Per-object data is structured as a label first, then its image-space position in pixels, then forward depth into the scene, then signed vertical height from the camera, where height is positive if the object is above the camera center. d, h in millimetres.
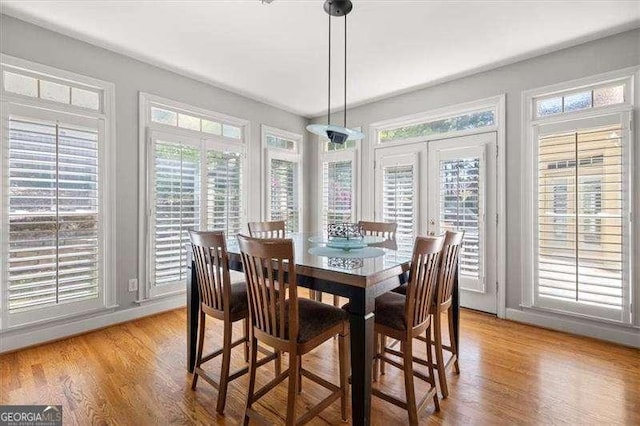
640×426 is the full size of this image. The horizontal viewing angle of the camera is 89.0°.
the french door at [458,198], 3531 +178
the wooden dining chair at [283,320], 1558 -566
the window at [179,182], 3434 +345
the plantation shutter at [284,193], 4793 +304
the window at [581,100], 2842 +1047
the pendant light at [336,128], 2318 +616
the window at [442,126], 3586 +1051
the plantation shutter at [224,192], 3932 +255
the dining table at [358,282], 1523 -348
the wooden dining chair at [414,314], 1689 -557
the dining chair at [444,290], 1931 -485
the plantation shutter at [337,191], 4848 +330
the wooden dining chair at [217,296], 1897 -527
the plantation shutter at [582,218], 2791 -38
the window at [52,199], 2600 +108
